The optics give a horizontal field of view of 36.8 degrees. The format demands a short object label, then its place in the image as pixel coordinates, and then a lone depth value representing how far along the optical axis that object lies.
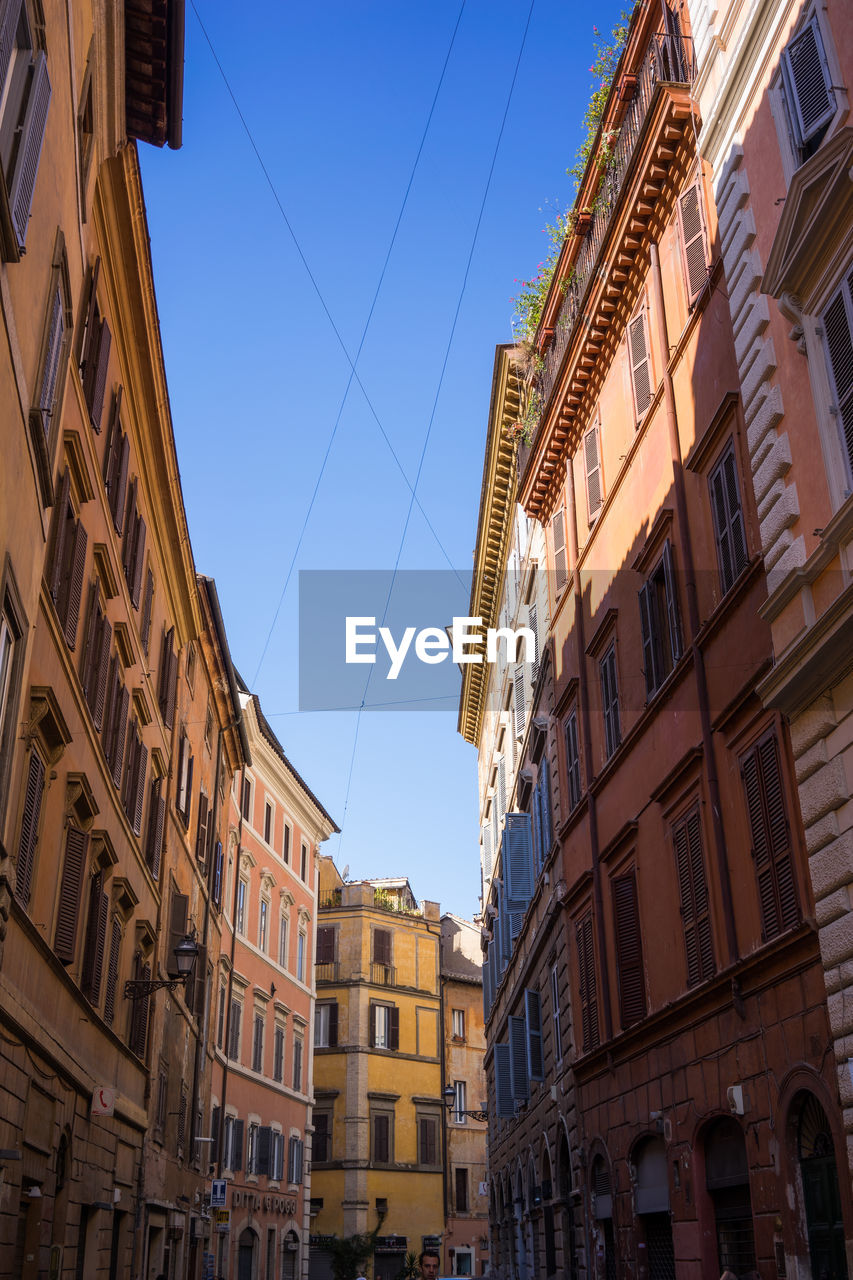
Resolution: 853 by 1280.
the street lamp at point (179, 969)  18.34
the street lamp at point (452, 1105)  43.44
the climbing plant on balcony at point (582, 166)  18.44
